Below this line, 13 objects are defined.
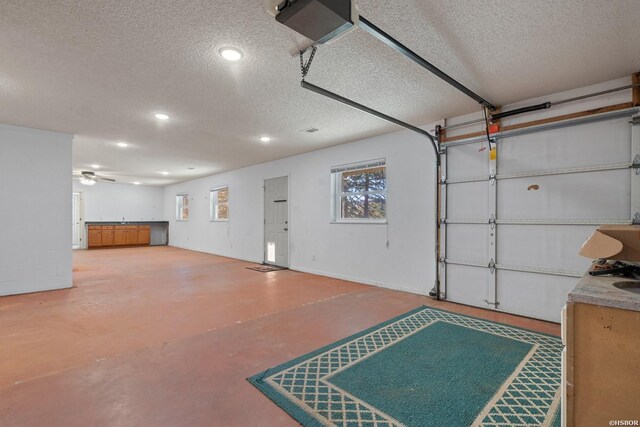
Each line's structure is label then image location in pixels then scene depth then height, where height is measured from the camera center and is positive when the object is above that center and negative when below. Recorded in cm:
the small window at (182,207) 1134 +26
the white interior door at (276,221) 695 -19
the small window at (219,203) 929 +34
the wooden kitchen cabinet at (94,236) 1068 -83
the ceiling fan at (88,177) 897 +115
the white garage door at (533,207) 300 +8
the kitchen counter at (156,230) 1184 -73
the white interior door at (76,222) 1066 -32
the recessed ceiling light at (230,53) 245 +138
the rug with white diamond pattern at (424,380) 173 -120
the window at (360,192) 514 +41
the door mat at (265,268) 660 -129
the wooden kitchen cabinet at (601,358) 99 -51
